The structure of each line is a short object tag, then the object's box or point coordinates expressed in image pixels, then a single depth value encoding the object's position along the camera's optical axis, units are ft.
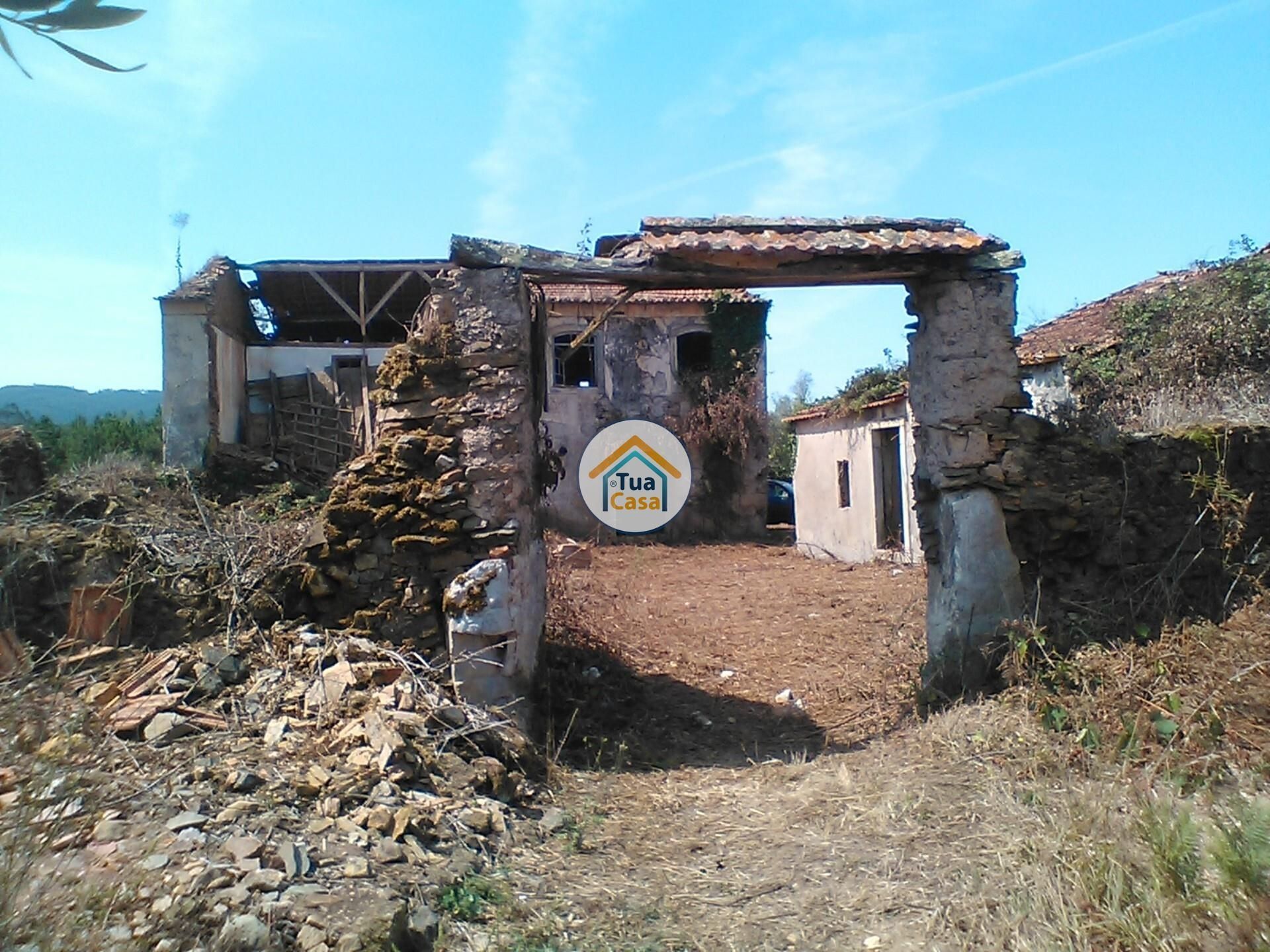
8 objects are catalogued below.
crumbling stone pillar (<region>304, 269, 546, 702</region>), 20.88
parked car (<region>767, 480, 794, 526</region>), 78.48
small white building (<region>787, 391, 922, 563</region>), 48.98
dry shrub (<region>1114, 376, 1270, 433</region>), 24.66
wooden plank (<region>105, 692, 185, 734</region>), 16.42
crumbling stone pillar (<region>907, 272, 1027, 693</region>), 22.04
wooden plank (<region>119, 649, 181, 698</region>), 17.74
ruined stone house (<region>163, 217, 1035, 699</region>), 21.03
